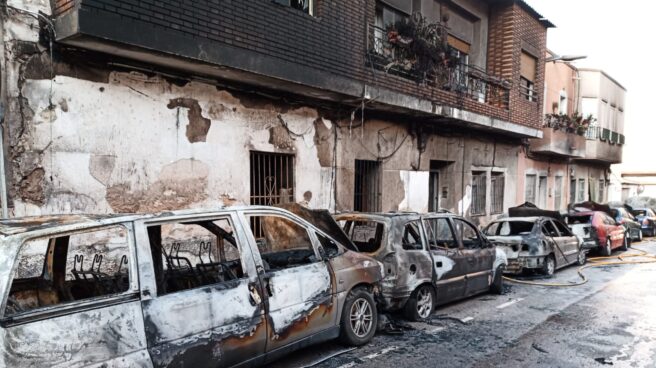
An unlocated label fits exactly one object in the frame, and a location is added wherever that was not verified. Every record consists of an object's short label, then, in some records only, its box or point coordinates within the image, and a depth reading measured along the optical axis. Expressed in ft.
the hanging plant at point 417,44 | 33.78
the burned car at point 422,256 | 19.43
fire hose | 35.24
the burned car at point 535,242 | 30.63
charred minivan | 9.45
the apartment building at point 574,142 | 60.13
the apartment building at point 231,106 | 18.37
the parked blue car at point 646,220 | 61.31
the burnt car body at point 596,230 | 40.86
